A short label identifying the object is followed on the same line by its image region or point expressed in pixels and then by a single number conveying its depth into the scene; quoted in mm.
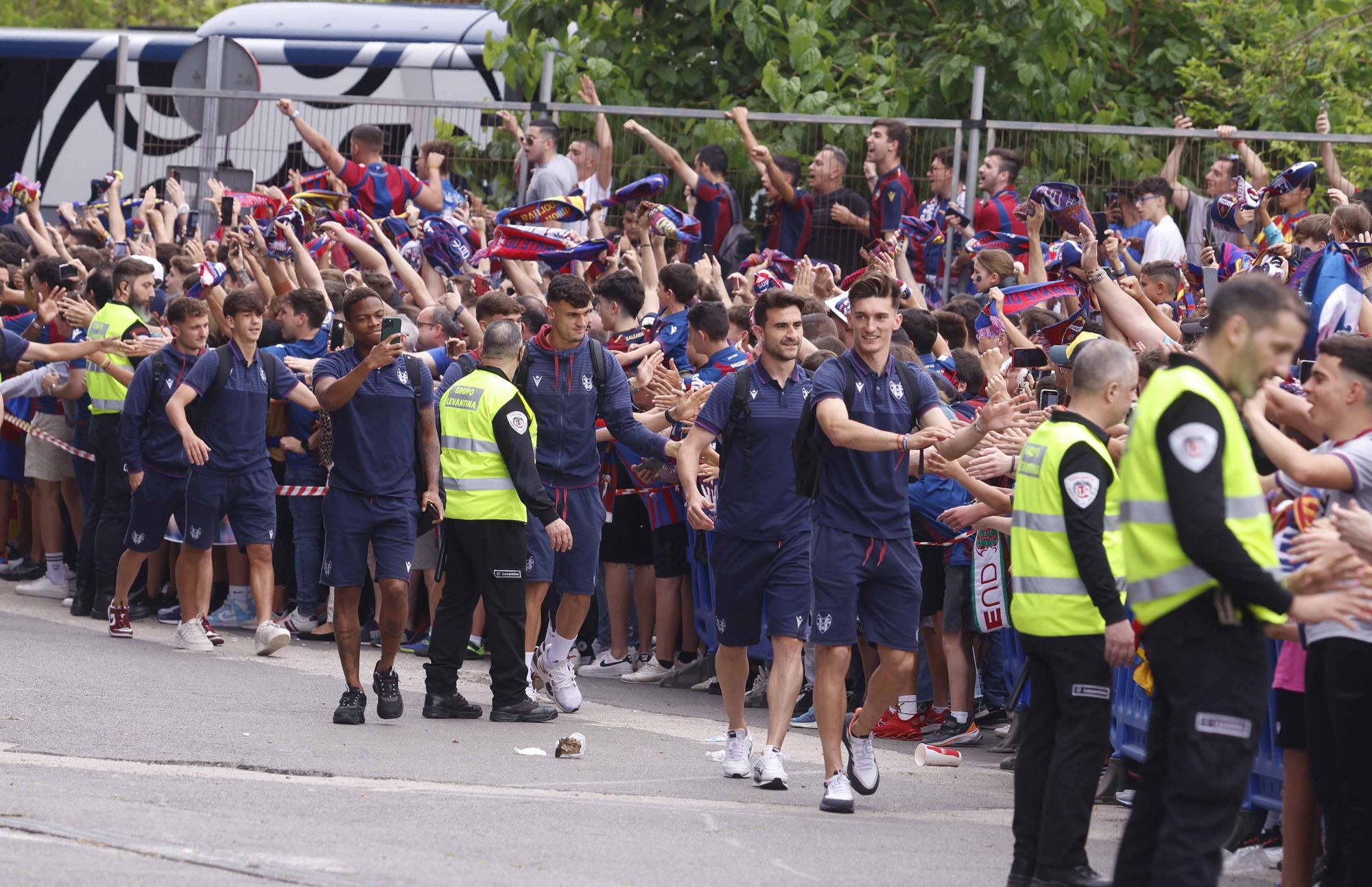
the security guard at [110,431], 26203
